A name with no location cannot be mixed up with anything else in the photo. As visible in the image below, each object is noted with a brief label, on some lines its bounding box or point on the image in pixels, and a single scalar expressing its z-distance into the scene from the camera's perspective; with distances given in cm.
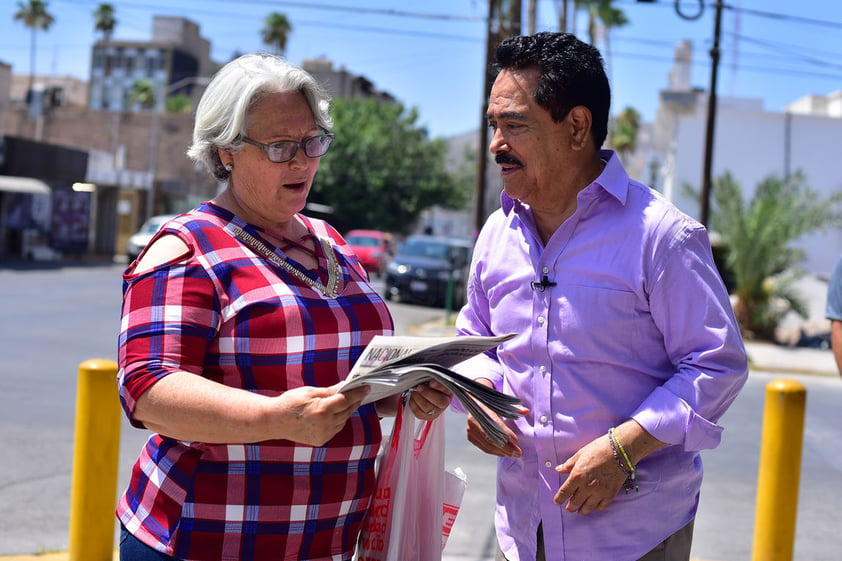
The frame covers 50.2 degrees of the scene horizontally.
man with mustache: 210
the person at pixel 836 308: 368
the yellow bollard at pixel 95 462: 393
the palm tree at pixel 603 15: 3170
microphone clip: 226
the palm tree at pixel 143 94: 6384
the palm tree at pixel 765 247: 1703
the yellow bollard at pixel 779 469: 439
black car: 2211
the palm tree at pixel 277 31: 5884
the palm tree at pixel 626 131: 4928
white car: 2734
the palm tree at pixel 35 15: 6569
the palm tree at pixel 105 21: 6906
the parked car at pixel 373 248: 3120
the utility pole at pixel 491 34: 1661
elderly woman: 186
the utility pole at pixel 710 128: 2016
